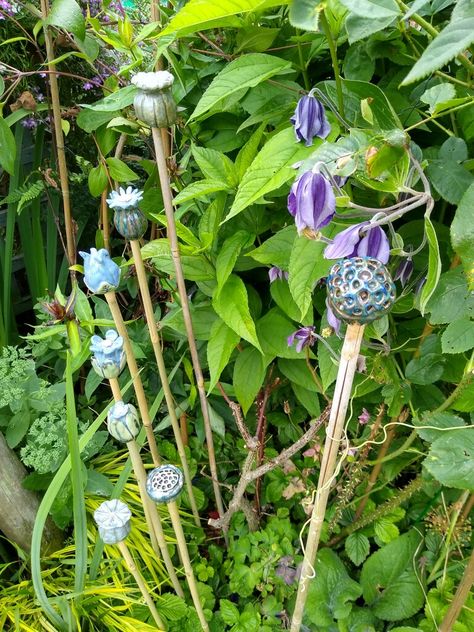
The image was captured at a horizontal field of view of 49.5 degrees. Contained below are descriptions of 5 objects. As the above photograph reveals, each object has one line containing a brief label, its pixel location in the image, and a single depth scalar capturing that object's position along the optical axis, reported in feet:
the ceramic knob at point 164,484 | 2.12
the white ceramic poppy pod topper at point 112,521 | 2.08
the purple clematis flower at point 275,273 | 2.67
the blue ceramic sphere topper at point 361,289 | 1.36
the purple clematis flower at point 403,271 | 2.04
